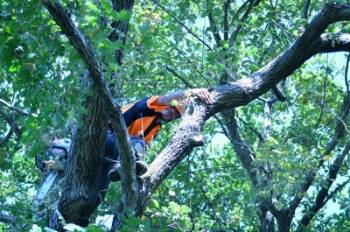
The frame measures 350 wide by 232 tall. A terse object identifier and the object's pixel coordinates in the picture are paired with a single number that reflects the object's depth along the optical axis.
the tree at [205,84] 5.38
